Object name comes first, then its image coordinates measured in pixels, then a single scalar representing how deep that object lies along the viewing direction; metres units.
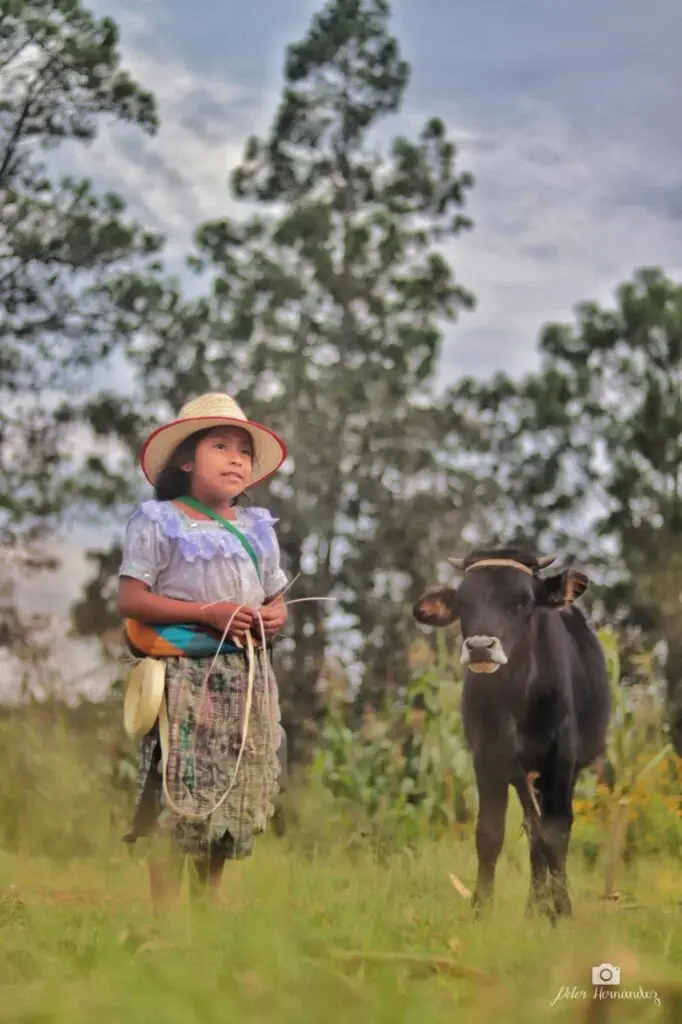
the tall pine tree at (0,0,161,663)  9.52
